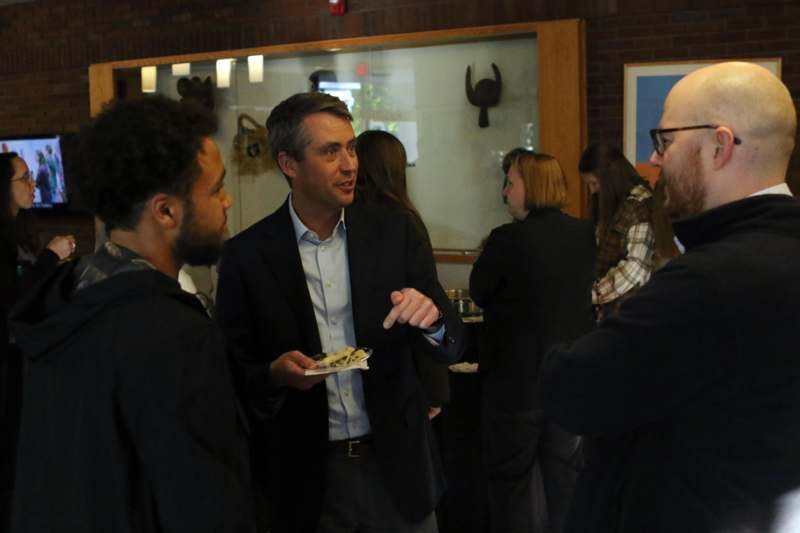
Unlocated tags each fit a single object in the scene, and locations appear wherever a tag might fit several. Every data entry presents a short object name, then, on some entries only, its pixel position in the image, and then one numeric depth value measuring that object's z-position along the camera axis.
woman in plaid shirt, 4.53
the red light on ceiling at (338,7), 6.70
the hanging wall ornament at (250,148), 7.29
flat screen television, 8.48
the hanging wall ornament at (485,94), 6.20
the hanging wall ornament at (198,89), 7.41
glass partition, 6.16
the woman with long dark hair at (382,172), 3.51
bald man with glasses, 1.50
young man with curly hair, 1.47
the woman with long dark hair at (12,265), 3.44
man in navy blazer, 2.34
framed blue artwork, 5.59
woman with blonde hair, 3.68
